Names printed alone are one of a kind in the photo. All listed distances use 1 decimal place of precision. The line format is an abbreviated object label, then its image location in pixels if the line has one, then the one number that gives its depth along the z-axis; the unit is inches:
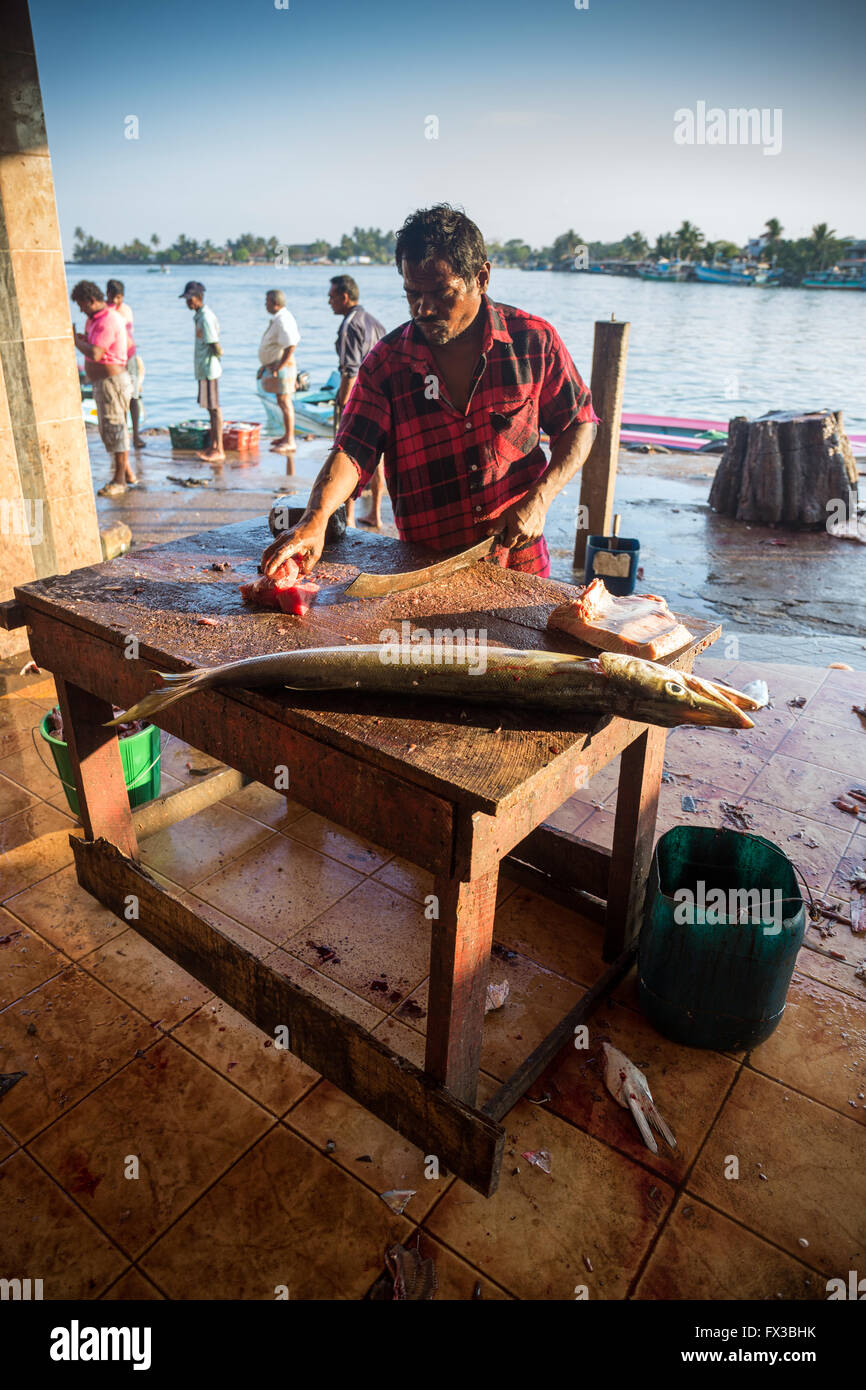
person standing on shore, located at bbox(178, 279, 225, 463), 400.2
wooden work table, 71.6
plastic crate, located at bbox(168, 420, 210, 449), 476.4
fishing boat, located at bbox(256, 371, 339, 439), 579.8
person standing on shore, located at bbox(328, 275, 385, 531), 308.3
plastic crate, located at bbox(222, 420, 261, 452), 480.7
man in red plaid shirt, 118.6
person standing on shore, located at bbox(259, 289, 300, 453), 405.7
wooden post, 253.6
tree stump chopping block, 335.6
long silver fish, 74.0
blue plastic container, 225.3
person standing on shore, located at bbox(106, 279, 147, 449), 387.2
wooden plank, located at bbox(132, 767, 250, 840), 142.9
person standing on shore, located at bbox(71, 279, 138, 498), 347.9
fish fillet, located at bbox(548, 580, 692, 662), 85.7
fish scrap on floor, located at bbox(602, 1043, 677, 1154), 94.3
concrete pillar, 177.3
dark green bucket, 95.2
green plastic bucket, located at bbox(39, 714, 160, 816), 136.4
